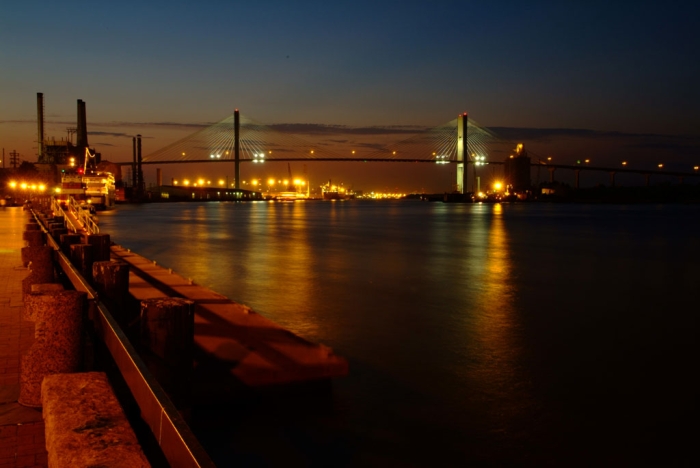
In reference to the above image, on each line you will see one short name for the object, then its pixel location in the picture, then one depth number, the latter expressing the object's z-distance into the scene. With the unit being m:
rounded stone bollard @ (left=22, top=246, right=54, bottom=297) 6.68
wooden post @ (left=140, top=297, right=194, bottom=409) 4.31
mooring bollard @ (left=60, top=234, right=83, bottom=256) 9.53
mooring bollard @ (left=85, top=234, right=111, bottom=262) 9.24
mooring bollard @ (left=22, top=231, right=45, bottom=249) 8.58
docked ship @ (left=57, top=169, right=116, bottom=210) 56.11
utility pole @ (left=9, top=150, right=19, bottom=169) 92.43
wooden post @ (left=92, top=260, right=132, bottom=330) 5.61
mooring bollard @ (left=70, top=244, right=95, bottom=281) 7.38
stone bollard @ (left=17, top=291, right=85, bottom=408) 3.50
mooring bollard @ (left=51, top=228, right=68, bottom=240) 11.47
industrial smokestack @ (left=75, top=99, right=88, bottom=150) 91.25
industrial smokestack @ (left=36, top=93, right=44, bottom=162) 91.62
